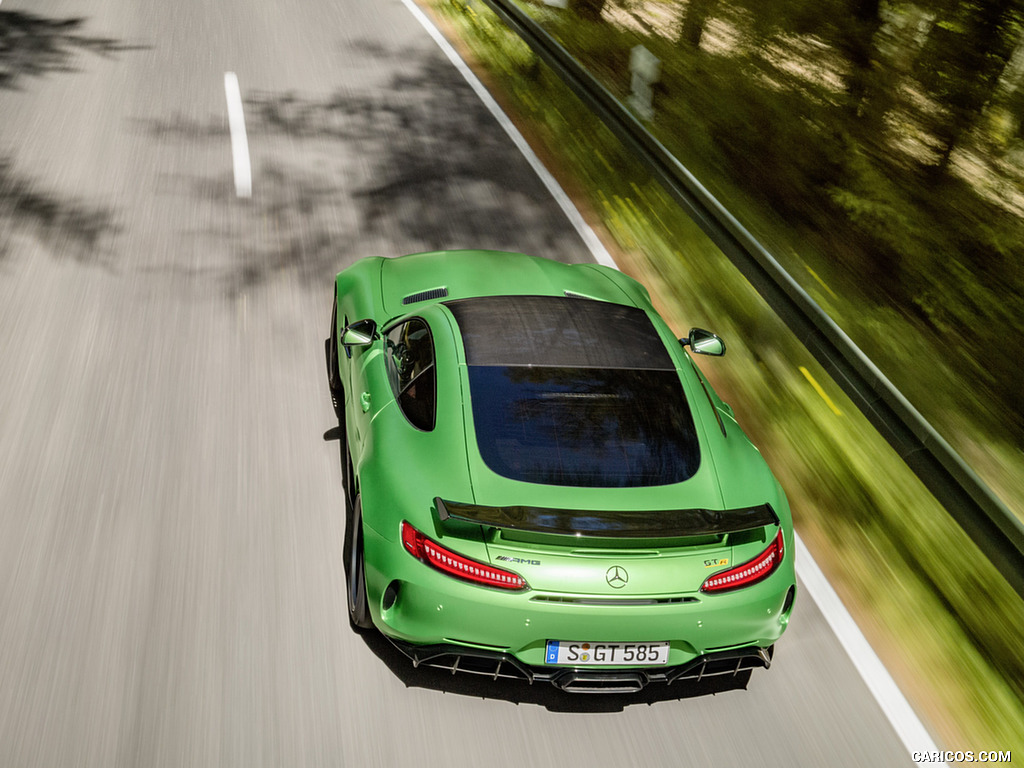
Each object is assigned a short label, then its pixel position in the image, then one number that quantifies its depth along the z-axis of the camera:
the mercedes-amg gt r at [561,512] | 3.63
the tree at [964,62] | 10.03
